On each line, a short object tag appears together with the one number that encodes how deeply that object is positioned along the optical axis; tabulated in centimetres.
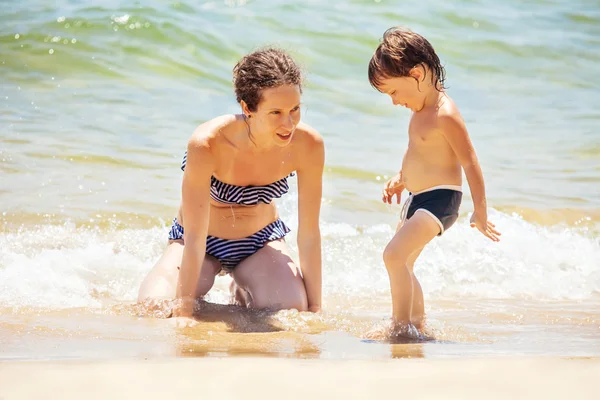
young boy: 807
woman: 839
